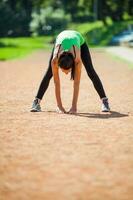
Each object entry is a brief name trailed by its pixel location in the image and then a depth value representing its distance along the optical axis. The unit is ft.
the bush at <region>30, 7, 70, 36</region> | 314.76
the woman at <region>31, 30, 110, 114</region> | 32.53
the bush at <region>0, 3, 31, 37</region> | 260.21
